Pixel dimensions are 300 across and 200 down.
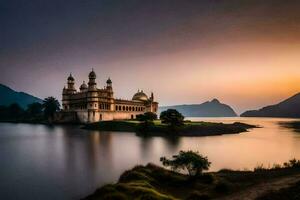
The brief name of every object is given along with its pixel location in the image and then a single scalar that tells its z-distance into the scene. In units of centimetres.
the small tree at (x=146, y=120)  8911
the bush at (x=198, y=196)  1823
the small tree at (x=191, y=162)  2477
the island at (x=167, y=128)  8388
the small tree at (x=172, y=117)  8488
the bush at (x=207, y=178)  2369
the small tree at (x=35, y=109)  16488
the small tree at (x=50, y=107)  14100
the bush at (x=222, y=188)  2027
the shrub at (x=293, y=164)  2916
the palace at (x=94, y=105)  12356
